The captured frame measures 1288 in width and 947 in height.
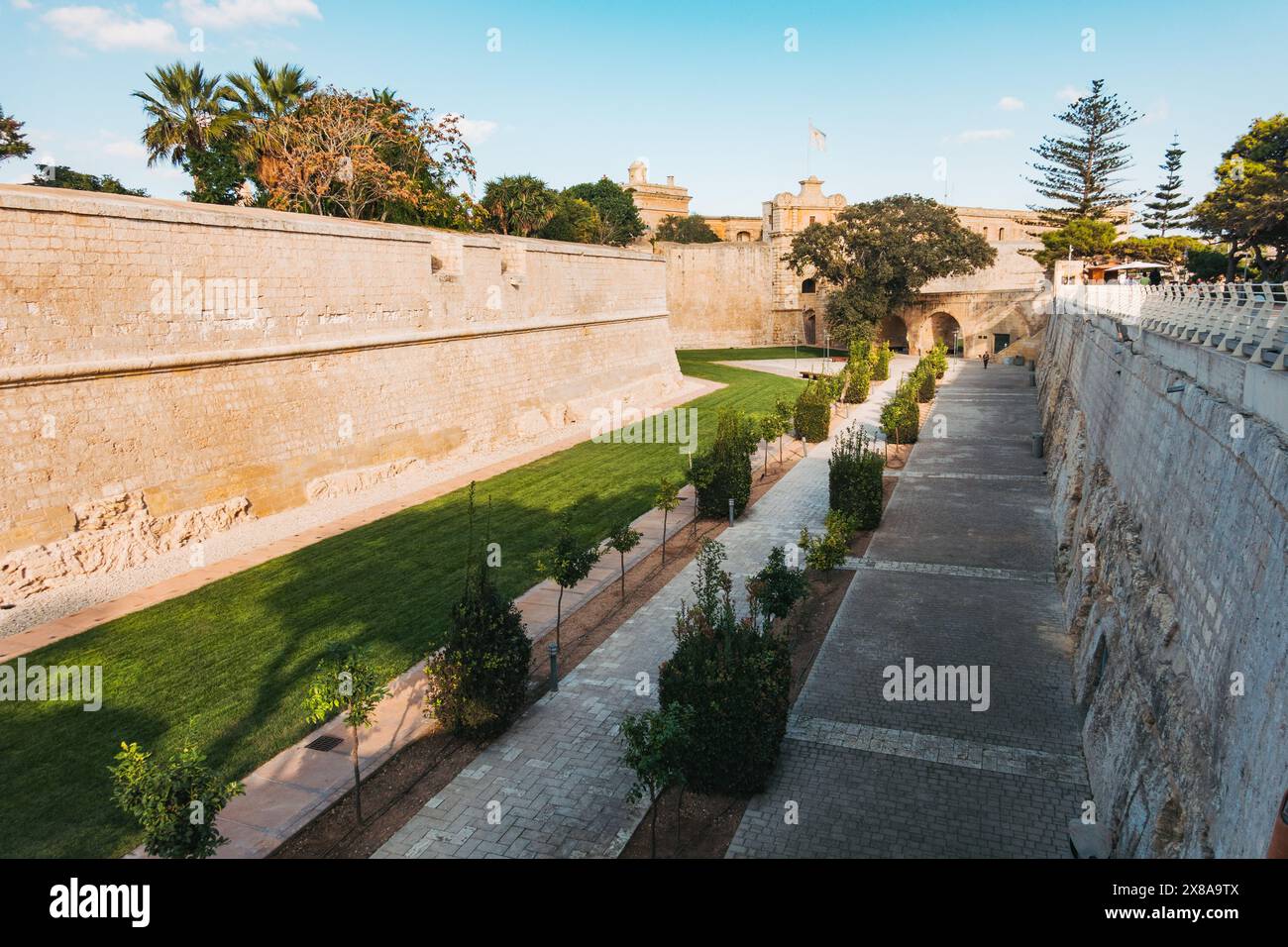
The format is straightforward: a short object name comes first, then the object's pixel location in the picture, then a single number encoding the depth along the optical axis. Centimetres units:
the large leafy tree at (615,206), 5275
